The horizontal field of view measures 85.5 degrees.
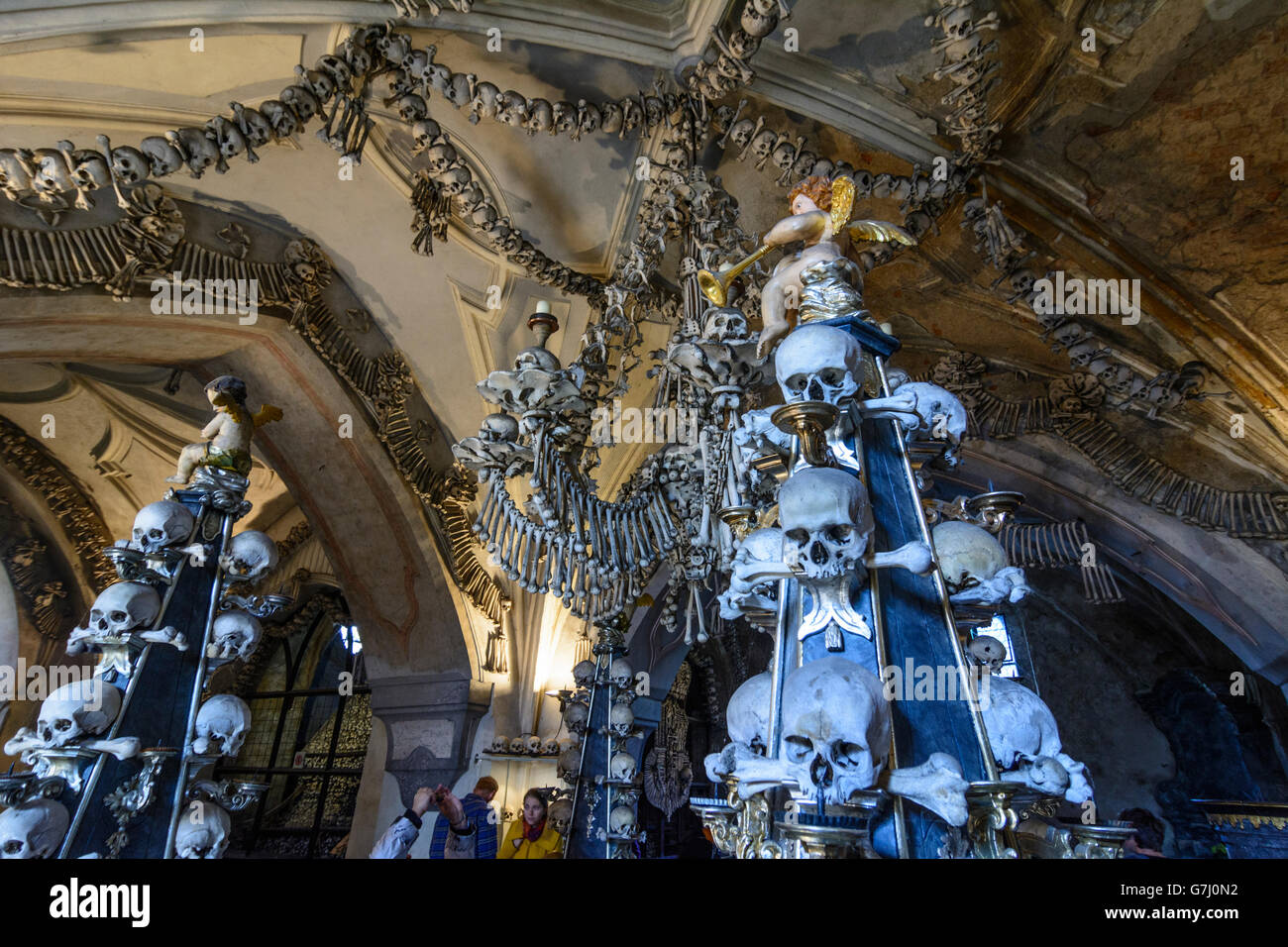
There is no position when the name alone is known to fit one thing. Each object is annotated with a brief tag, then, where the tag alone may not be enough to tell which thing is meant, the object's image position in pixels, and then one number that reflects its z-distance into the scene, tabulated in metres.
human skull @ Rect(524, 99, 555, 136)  2.96
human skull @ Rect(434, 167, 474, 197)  3.11
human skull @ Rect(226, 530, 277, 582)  2.08
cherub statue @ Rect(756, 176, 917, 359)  1.90
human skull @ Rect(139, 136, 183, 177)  2.41
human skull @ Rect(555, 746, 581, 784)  3.79
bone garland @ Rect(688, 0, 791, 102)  2.79
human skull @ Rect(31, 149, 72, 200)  2.35
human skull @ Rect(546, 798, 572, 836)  3.59
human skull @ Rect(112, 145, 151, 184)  2.38
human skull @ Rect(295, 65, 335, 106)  2.65
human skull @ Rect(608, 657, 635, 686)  3.86
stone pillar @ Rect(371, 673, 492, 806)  5.05
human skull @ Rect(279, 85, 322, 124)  2.60
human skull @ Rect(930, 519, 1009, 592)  1.39
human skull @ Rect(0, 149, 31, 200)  2.37
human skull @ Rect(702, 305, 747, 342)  2.35
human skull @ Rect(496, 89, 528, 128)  2.93
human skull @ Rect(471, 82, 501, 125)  2.92
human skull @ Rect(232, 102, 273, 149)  2.53
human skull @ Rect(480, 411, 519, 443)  2.26
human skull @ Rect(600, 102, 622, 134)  3.10
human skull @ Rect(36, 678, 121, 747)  1.58
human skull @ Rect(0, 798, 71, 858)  1.41
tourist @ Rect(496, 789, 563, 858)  3.55
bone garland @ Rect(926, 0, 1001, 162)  2.73
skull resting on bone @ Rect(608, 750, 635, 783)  3.62
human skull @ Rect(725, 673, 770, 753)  1.38
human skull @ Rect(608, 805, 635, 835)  3.53
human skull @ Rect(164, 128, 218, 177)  2.45
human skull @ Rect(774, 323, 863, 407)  1.37
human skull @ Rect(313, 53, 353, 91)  2.70
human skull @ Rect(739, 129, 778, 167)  3.26
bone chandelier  1.13
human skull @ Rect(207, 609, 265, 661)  1.95
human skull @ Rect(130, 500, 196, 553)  1.94
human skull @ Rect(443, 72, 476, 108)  2.89
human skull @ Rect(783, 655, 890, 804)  0.95
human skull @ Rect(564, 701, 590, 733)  3.83
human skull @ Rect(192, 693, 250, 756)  1.82
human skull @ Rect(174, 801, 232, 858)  1.66
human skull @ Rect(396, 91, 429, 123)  2.92
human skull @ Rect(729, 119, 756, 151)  3.26
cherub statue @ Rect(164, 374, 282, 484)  2.25
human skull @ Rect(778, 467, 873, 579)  1.12
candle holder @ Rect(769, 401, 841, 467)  1.25
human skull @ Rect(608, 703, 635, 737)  3.76
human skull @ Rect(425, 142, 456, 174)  3.04
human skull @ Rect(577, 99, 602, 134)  3.04
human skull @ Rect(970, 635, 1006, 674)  1.50
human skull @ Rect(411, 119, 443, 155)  2.97
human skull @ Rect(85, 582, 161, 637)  1.74
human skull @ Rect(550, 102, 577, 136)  2.99
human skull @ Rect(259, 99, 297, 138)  2.57
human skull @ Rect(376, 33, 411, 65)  2.87
